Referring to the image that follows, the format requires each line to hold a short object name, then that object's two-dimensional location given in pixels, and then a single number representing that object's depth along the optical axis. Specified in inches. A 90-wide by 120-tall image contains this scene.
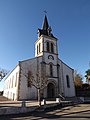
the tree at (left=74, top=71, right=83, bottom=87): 1144.2
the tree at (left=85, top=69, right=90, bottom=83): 1135.7
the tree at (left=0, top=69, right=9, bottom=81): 821.1
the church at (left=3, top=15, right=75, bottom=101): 653.6
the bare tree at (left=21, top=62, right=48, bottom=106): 634.6
